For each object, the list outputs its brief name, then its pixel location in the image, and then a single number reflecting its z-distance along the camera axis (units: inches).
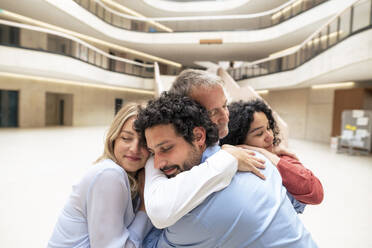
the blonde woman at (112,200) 45.1
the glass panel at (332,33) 289.2
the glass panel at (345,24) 255.7
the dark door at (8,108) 478.2
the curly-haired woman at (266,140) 49.9
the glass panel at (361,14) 223.3
